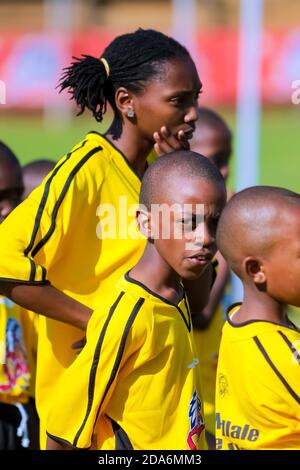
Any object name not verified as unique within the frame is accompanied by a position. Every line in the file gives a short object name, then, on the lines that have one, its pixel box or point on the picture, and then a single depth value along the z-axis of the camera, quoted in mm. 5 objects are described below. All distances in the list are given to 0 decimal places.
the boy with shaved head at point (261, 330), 6570
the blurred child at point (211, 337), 10031
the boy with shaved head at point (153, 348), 6863
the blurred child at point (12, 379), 9984
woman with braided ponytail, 7750
